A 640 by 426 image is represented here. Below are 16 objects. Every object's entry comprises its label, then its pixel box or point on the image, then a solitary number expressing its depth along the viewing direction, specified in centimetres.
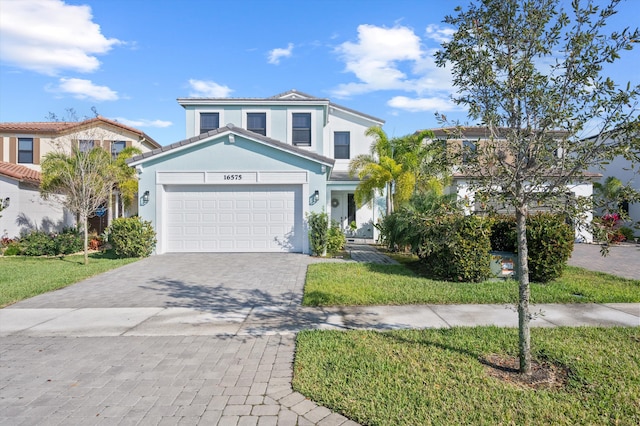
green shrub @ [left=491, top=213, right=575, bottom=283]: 844
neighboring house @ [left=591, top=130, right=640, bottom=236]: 2150
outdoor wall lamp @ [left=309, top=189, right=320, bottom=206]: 1347
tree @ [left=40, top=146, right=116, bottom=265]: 1272
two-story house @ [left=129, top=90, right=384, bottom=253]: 1347
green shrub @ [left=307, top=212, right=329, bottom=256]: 1294
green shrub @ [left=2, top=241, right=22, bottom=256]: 1506
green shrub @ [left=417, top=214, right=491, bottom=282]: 838
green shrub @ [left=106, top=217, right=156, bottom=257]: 1261
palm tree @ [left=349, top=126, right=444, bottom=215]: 1435
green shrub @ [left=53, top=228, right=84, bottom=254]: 1502
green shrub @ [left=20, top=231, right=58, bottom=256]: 1471
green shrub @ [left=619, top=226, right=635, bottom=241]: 2023
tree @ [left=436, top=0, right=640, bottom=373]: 373
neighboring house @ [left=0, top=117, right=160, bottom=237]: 1659
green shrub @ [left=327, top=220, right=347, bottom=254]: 1315
